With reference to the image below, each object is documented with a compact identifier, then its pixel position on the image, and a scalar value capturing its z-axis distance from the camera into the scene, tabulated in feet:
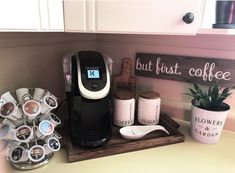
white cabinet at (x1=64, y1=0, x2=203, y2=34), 1.89
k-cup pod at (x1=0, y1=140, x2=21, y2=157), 1.97
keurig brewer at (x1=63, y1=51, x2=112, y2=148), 2.34
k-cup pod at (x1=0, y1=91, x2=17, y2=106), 2.04
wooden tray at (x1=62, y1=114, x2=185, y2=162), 2.26
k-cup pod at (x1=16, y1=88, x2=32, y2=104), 2.17
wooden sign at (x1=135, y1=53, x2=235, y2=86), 2.80
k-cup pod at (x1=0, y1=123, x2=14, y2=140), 1.95
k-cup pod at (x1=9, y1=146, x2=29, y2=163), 1.99
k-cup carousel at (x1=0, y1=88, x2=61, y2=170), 1.98
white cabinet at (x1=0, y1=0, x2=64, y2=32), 1.58
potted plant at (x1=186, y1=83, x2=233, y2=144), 2.46
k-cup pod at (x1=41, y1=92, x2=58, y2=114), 2.12
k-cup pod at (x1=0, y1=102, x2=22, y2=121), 1.97
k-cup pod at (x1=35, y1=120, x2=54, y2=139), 2.05
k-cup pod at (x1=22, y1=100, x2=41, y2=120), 2.01
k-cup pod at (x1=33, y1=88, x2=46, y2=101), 2.25
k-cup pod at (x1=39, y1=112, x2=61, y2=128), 2.16
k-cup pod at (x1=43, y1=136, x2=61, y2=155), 2.10
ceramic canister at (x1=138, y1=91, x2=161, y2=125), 2.82
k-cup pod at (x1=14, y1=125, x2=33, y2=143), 1.97
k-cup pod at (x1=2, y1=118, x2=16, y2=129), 2.00
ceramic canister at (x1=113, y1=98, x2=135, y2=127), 2.77
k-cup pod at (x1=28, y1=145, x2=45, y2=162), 2.01
